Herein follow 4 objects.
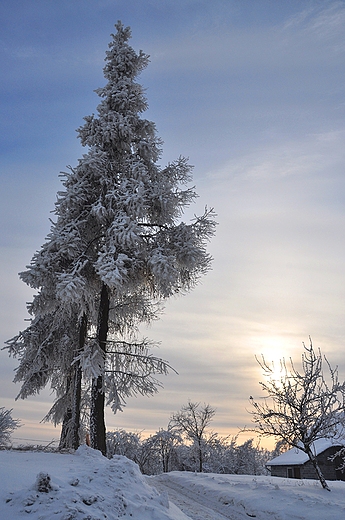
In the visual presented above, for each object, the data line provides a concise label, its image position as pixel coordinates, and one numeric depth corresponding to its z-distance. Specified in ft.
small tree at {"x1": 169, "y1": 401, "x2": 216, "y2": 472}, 168.14
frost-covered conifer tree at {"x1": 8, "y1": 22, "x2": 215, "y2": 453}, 35.42
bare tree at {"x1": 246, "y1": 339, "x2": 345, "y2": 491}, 50.34
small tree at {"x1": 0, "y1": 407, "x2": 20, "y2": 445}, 94.22
